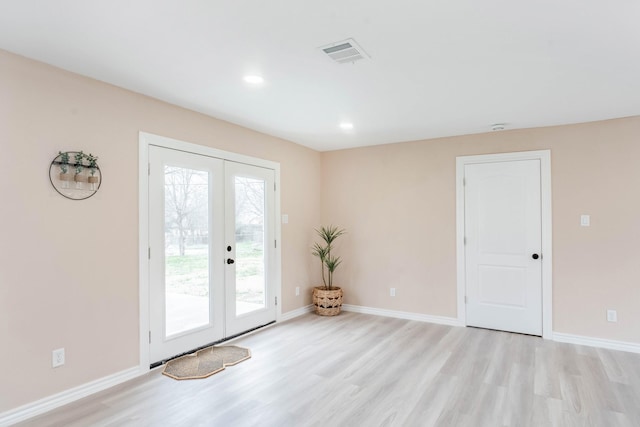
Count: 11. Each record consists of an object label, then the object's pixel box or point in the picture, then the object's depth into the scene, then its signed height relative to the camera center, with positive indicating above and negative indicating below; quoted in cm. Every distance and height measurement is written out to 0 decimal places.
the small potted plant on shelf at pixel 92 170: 276 +40
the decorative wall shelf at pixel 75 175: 259 +35
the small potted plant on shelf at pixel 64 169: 260 +39
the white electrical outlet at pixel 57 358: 254 -97
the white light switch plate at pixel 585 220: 391 -3
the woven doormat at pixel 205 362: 311 -132
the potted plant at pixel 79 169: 268 +40
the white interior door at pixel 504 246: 420 -33
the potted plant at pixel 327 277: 502 -89
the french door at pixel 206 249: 329 -30
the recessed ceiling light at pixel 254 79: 277 +111
